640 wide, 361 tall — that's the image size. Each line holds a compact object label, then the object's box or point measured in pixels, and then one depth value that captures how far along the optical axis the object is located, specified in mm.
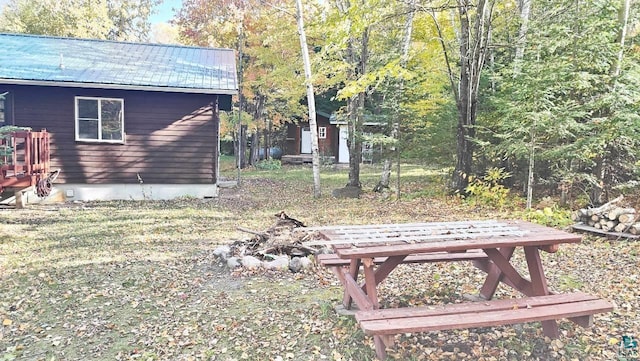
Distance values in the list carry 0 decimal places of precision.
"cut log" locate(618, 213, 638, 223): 6575
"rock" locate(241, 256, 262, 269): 5613
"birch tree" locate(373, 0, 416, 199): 11688
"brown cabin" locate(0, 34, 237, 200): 11336
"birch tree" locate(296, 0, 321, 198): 12094
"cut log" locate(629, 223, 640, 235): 6441
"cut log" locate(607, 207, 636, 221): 6641
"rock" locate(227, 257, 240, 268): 5681
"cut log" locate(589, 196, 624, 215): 6836
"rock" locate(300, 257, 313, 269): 5605
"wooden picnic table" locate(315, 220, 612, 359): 3080
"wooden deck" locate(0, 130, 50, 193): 8727
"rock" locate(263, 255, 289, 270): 5609
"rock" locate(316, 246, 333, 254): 6089
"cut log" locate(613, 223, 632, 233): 6555
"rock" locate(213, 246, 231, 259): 6068
